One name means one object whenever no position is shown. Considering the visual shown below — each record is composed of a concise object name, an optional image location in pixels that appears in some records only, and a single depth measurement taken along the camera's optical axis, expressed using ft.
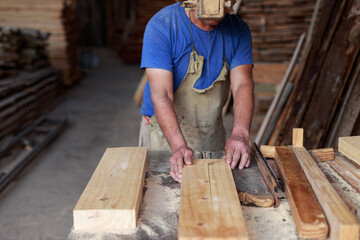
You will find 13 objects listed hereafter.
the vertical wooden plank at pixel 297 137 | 6.33
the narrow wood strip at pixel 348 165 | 5.80
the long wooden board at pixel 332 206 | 3.85
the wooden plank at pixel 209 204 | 3.93
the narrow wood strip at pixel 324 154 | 6.43
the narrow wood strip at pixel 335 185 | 4.34
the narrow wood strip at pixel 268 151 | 6.71
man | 7.20
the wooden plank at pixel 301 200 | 4.16
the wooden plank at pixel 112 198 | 4.44
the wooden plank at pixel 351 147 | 5.90
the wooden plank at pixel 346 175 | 5.51
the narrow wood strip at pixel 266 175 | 5.03
